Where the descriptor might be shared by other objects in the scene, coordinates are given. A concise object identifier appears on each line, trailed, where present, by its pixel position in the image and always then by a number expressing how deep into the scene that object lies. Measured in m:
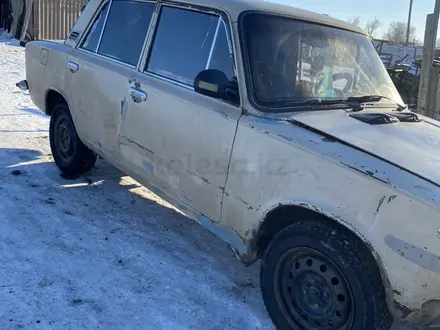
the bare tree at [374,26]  78.24
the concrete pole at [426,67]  7.65
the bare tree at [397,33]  81.82
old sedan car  2.47
